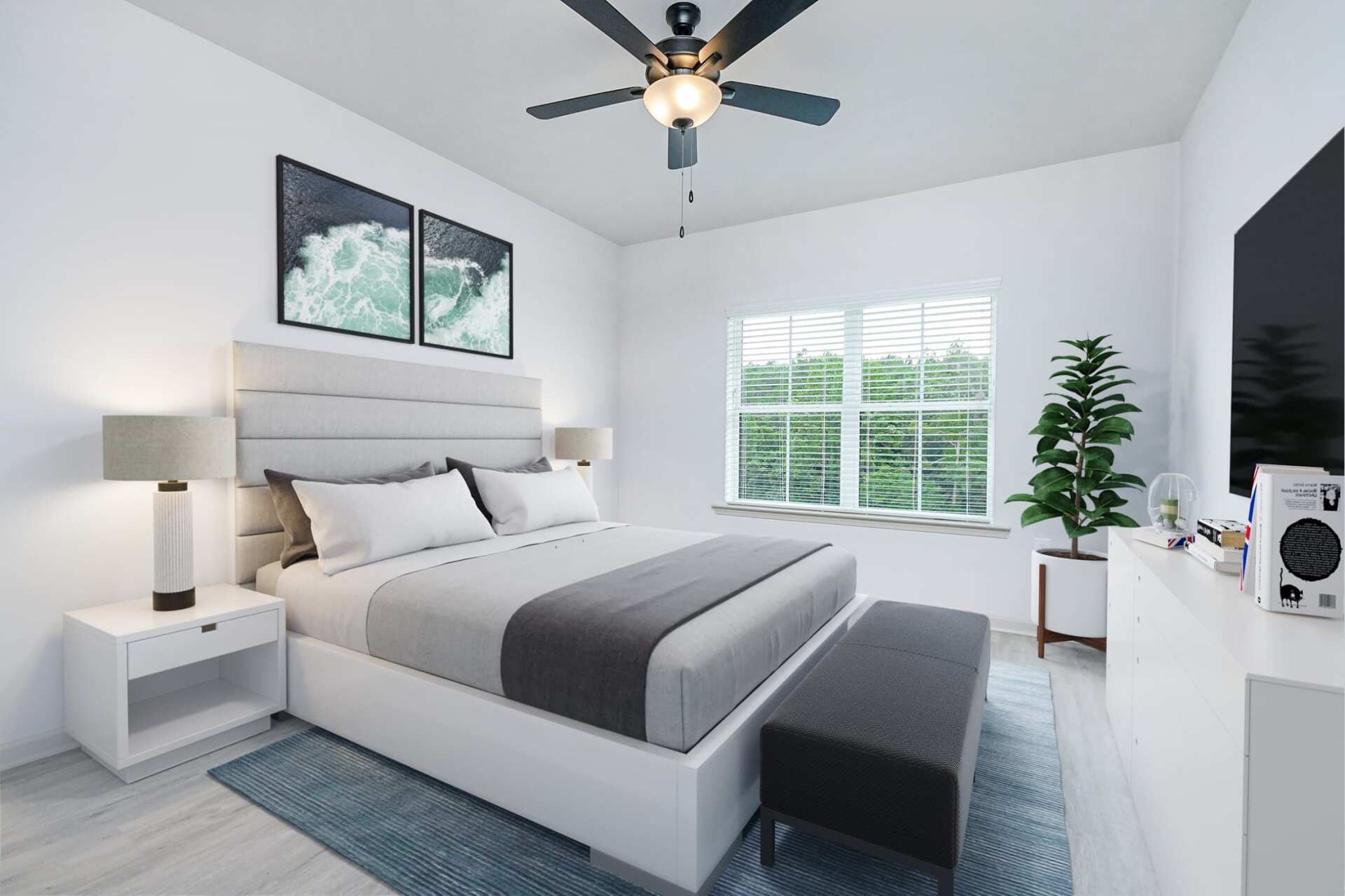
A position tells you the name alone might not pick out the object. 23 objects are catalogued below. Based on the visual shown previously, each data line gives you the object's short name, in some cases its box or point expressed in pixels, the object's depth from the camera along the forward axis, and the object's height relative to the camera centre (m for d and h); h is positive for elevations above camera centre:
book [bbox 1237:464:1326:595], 1.42 -0.24
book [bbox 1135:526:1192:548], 2.08 -0.33
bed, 1.53 -0.67
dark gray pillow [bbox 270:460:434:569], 2.56 -0.36
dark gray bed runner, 1.60 -0.55
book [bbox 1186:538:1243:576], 1.69 -0.33
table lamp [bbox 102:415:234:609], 2.07 -0.11
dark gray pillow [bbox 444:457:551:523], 3.30 -0.20
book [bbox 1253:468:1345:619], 1.28 -0.21
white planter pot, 3.10 -0.78
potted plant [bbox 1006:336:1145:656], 3.10 -0.25
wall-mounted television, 1.55 +0.34
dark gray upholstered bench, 1.39 -0.75
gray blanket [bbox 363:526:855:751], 1.56 -0.58
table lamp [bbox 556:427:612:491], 4.23 -0.05
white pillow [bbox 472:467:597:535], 3.23 -0.34
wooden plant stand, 3.23 -0.98
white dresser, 0.92 -0.52
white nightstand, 1.98 -0.88
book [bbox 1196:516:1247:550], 1.73 -0.26
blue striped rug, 1.57 -1.12
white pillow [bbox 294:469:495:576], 2.43 -0.35
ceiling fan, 1.90 +1.25
